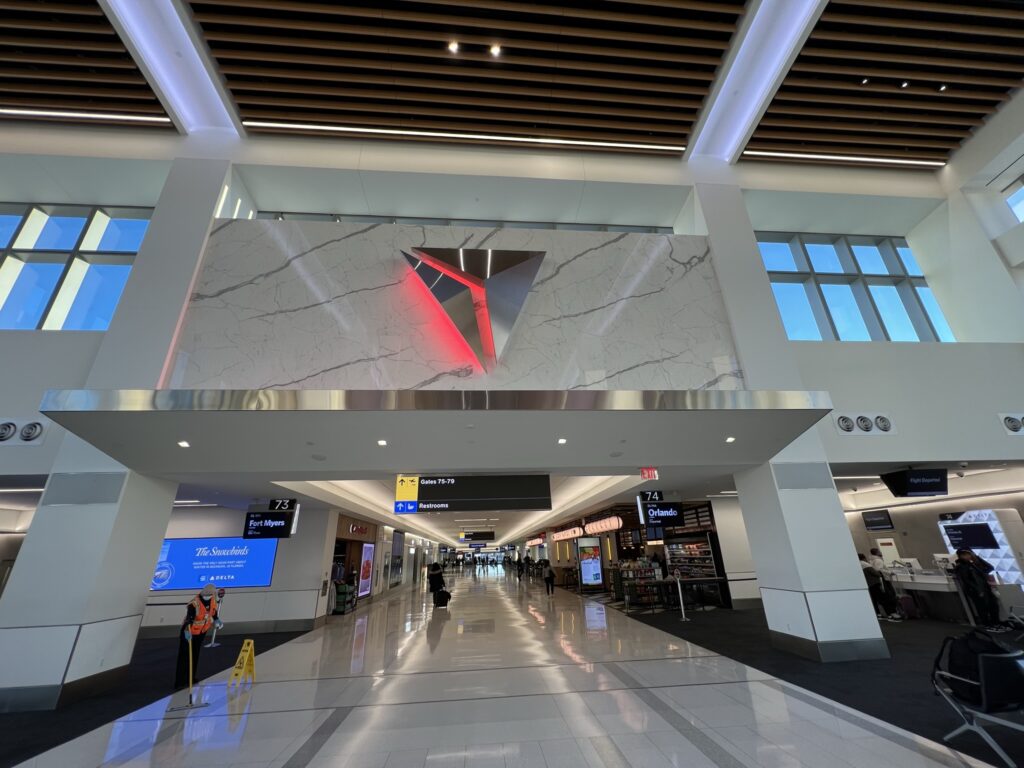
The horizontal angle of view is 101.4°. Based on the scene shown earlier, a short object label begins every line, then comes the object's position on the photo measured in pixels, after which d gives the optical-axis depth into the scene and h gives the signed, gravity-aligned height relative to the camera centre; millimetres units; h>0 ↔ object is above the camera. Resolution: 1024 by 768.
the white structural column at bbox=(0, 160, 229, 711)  5492 +519
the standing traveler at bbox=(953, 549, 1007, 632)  8039 -645
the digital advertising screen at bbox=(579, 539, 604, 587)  18844 +52
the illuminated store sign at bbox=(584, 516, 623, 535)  14292 +1277
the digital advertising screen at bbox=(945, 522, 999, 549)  10484 +356
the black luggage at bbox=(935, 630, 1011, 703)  3371 -804
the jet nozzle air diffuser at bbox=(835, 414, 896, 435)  7938 +2290
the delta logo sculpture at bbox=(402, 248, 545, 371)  6750 +4140
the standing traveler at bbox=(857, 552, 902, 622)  9914 -959
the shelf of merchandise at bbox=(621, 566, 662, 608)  13789 -749
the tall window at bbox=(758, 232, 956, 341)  10020 +6190
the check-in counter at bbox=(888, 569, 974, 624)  9156 -861
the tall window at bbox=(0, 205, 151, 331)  8133 +6149
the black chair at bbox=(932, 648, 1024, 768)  3180 -957
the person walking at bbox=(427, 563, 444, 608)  15172 -366
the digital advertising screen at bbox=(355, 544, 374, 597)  15623 +15
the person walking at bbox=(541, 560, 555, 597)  17834 -585
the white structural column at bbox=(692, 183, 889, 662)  6535 +519
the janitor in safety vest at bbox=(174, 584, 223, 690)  6125 -693
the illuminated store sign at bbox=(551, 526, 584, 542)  19075 +1391
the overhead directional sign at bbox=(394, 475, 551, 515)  7555 +1259
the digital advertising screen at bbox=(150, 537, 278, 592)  11281 +327
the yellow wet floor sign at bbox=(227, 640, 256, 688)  6123 -1258
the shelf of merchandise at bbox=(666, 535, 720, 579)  14067 +74
